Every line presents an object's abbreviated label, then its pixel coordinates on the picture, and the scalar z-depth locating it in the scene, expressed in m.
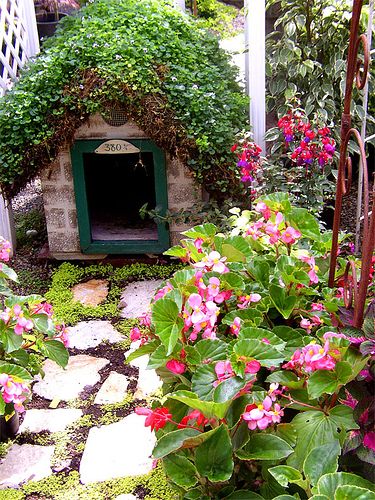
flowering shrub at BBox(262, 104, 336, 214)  3.30
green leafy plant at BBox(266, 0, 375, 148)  3.96
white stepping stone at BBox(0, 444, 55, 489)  2.49
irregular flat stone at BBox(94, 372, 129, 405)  2.91
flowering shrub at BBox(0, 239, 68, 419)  2.21
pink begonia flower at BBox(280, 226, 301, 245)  1.90
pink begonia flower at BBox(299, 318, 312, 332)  1.69
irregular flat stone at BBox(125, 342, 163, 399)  2.94
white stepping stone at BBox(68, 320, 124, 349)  3.36
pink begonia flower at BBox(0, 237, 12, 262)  2.61
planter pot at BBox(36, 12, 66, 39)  6.74
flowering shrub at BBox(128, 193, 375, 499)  1.37
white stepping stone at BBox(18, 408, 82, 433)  2.76
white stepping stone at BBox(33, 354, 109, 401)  2.99
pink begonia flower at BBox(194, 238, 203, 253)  1.92
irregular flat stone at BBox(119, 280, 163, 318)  3.62
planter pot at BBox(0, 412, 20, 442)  2.67
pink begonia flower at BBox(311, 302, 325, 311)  1.77
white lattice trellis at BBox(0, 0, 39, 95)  3.99
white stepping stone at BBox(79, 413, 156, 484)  2.49
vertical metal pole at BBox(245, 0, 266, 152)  3.62
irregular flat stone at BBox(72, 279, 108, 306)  3.74
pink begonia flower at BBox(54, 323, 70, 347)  2.54
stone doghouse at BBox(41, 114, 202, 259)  3.80
